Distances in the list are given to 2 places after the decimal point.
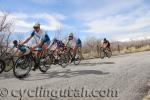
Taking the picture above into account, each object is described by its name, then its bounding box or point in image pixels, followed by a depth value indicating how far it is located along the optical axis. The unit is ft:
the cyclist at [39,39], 16.67
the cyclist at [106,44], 36.96
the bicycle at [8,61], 18.88
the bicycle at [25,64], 15.46
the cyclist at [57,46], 23.59
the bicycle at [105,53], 36.73
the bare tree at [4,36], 45.76
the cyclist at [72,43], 24.61
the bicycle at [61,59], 22.58
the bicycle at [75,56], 24.54
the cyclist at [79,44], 26.31
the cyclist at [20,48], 17.29
